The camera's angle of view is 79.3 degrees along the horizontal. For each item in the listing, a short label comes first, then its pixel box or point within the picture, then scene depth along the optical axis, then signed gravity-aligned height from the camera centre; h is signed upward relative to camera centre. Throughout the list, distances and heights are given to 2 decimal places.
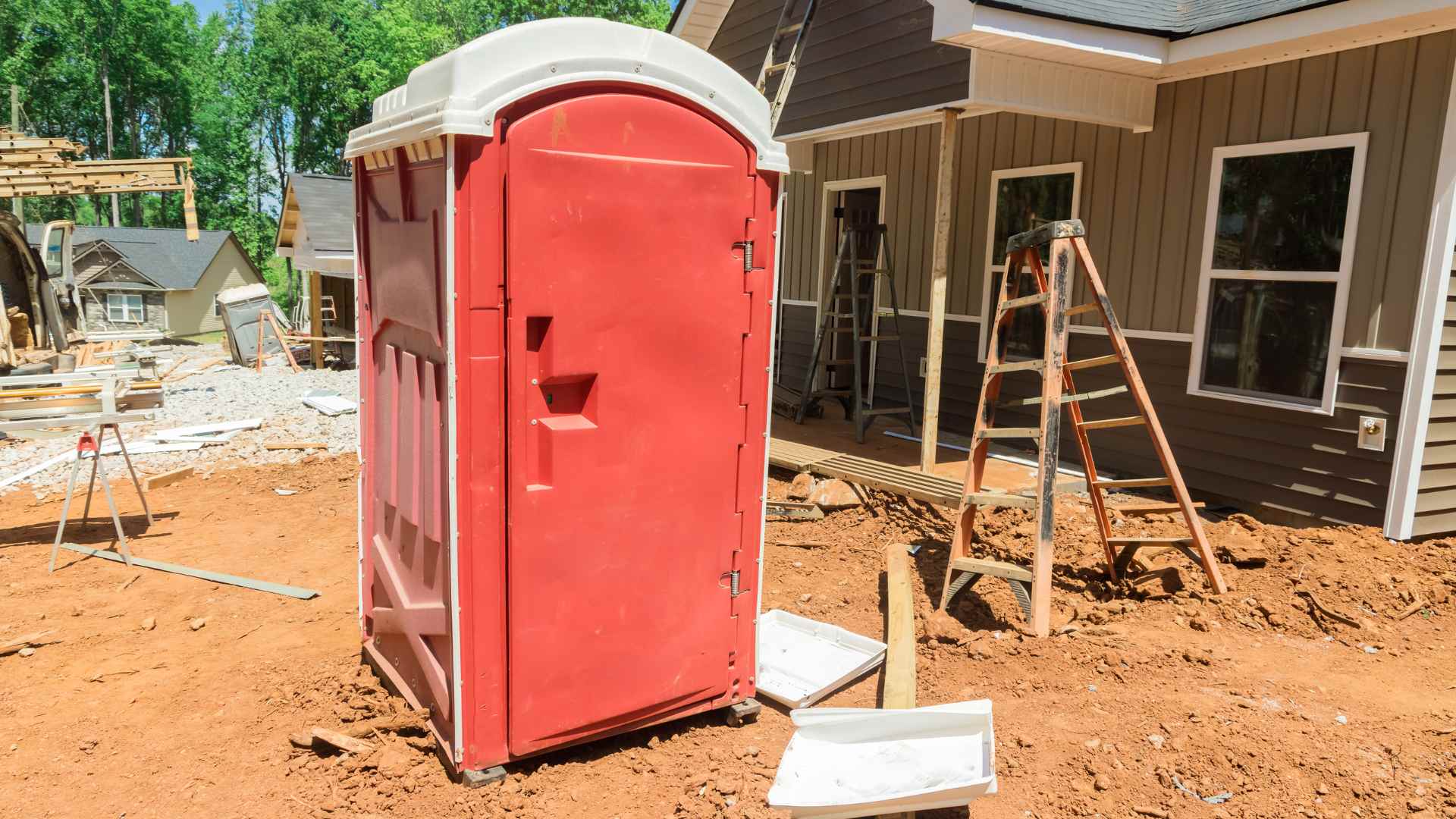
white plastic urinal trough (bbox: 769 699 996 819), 2.94 -1.63
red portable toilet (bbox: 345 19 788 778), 2.89 -0.35
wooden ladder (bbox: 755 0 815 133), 8.68 +2.33
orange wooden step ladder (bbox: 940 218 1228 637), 4.55 -0.71
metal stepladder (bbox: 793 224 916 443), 8.79 -0.34
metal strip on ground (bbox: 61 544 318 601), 5.50 -2.05
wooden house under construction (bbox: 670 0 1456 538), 5.54 +0.81
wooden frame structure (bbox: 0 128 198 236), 12.13 +1.27
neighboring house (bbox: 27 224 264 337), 34.88 -0.68
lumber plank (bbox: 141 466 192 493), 8.38 -2.10
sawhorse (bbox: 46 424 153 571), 5.87 -1.37
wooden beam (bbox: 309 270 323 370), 19.03 -1.22
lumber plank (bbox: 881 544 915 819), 3.78 -1.72
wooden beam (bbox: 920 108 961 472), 6.90 +0.11
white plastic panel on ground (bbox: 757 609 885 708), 3.99 -1.83
